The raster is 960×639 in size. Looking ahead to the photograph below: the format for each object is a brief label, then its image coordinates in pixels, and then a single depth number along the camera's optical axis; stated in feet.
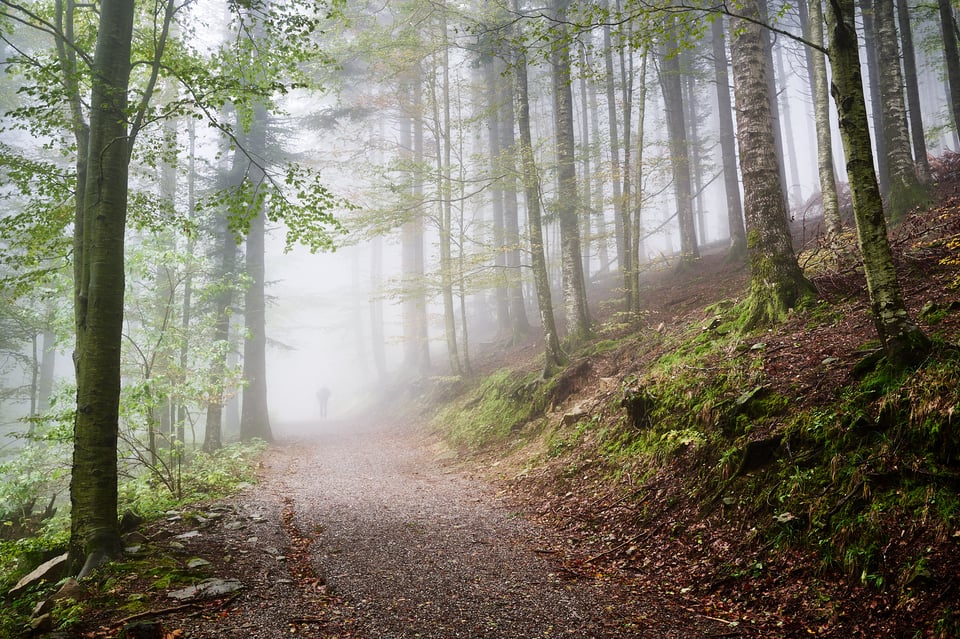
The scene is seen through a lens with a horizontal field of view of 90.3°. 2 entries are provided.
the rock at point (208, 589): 12.25
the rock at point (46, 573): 14.10
